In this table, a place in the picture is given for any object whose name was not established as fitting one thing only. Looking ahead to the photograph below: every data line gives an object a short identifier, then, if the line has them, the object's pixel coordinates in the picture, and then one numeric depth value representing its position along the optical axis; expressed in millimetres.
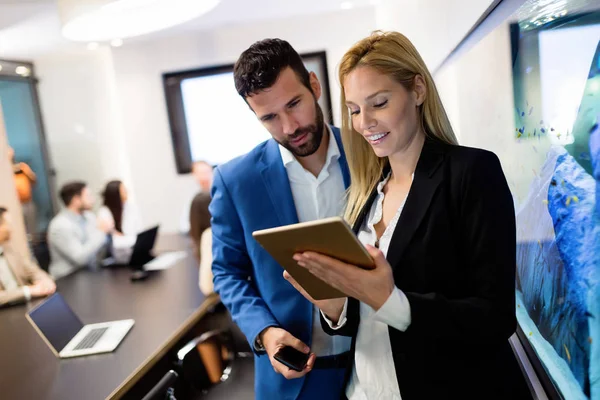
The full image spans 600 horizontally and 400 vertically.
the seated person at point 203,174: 5262
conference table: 2031
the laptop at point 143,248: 3768
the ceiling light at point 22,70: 6739
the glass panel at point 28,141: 6660
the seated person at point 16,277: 3346
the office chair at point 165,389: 1705
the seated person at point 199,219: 3348
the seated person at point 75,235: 4223
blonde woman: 894
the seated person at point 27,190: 5801
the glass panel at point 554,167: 789
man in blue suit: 1417
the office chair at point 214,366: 2135
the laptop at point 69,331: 2299
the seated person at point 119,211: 5275
